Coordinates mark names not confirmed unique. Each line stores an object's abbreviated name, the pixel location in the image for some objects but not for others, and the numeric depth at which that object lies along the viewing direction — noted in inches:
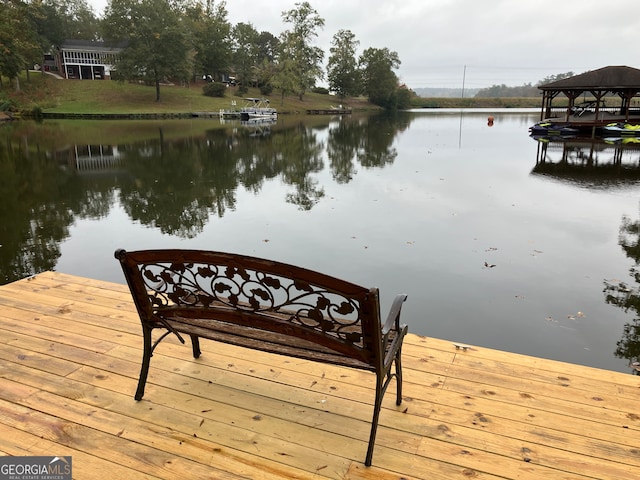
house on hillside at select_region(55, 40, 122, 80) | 2482.8
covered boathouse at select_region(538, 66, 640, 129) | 1173.1
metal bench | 85.6
